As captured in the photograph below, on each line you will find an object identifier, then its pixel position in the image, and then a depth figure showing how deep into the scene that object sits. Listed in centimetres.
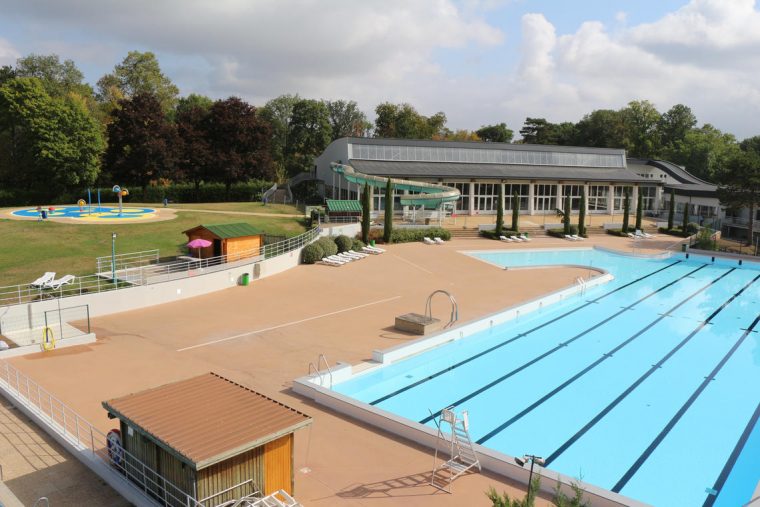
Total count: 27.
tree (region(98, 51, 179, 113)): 6562
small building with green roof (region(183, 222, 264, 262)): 2698
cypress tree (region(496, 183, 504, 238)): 4216
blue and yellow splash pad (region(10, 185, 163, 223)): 3366
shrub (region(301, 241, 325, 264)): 3120
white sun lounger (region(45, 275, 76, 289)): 2070
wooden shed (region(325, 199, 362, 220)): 3997
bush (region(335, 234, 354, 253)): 3359
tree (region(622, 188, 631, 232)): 4687
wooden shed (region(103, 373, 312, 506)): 814
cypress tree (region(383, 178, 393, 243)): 3719
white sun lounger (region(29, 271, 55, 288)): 2050
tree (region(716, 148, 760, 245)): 3997
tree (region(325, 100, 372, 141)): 8338
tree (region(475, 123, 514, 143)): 9119
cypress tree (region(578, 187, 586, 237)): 4534
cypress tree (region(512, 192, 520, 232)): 4366
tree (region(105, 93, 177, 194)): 4522
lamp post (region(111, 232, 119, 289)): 2156
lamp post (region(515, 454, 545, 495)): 770
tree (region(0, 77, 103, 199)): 4353
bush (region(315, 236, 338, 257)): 3192
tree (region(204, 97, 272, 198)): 4875
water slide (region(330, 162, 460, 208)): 4228
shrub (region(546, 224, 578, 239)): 4529
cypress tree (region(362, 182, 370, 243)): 3606
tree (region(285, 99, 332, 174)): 7094
